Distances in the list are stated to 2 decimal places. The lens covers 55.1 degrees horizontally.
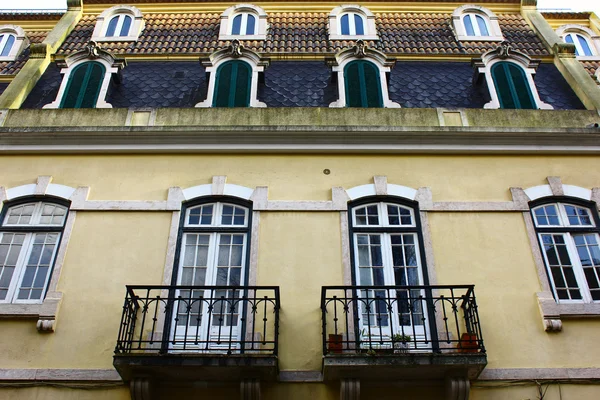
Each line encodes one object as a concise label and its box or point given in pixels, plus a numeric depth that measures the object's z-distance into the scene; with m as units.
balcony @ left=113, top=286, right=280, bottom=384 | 7.67
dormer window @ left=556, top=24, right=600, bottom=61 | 14.72
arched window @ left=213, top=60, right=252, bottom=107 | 11.75
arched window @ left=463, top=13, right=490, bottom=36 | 14.55
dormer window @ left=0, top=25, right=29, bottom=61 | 14.17
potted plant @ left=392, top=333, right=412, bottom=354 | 8.04
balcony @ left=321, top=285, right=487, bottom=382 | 7.68
